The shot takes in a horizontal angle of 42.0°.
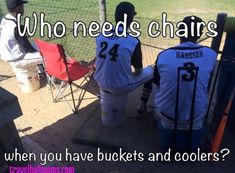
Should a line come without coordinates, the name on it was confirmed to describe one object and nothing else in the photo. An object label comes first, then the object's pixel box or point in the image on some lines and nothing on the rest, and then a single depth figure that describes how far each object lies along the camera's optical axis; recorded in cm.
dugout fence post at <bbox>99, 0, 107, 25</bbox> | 487
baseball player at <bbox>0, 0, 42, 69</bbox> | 508
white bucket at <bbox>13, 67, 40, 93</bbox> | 534
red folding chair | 459
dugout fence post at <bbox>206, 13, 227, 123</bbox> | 361
